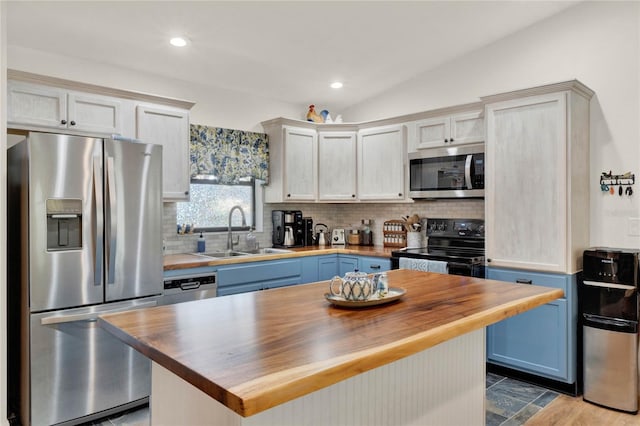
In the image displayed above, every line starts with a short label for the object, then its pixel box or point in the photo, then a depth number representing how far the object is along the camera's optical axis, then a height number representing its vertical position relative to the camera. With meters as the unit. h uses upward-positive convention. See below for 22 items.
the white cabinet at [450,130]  3.76 +0.73
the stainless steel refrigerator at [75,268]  2.51 -0.35
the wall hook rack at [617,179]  3.19 +0.23
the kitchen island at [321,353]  1.08 -0.39
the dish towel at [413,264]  3.72 -0.47
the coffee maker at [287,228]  4.55 -0.19
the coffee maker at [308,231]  4.73 -0.23
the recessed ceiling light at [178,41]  3.30 +1.30
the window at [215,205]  4.10 +0.06
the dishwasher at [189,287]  3.11 -0.57
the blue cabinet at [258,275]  3.50 -0.56
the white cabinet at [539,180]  3.09 +0.23
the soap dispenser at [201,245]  4.03 -0.32
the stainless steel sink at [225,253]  4.06 -0.40
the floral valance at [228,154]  4.01 +0.55
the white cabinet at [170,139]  3.43 +0.58
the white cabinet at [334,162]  4.39 +0.50
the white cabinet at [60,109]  2.86 +0.71
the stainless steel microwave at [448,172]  3.71 +0.34
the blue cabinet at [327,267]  4.27 -0.57
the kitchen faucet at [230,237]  4.19 -0.26
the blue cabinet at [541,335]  3.09 -0.94
